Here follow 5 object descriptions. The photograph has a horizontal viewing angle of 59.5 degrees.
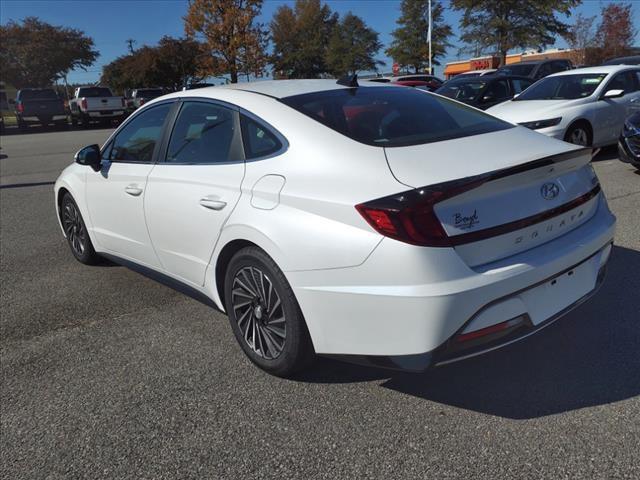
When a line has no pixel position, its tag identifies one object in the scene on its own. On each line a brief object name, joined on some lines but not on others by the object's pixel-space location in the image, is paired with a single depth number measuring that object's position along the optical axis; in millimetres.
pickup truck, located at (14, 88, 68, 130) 26625
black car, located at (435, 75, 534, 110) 11461
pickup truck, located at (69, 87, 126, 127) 26234
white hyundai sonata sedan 2367
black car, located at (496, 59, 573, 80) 18094
